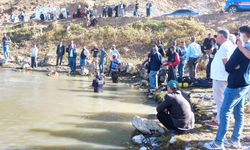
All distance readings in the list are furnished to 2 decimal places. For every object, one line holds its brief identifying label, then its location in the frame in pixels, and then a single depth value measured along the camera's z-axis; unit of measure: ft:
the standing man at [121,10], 133.18
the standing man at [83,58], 85.20
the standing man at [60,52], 91.20
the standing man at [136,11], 132.53
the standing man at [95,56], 84.73
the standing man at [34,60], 90.43
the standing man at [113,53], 77.46
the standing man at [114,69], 72.74
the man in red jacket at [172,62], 57.93
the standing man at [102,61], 82.12
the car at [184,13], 128.38
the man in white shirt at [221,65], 29.30
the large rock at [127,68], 80.43
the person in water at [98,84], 59.88
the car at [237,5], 113.60
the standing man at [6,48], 97.24
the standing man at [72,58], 85.61
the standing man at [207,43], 67.92
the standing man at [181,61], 61.57
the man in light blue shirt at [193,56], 61.21
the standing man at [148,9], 130.52
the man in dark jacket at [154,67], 57.52
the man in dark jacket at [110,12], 129.18
